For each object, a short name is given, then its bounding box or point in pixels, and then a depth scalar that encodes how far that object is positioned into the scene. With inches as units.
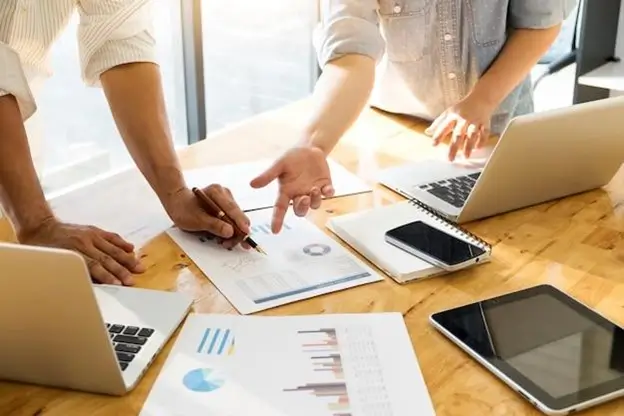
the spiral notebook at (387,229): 43.2
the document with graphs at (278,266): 41.1
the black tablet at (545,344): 32.9
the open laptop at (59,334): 30.1
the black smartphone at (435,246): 43.3
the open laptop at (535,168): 47.3
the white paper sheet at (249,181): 52.8
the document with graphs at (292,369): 32.3
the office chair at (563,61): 125.7
